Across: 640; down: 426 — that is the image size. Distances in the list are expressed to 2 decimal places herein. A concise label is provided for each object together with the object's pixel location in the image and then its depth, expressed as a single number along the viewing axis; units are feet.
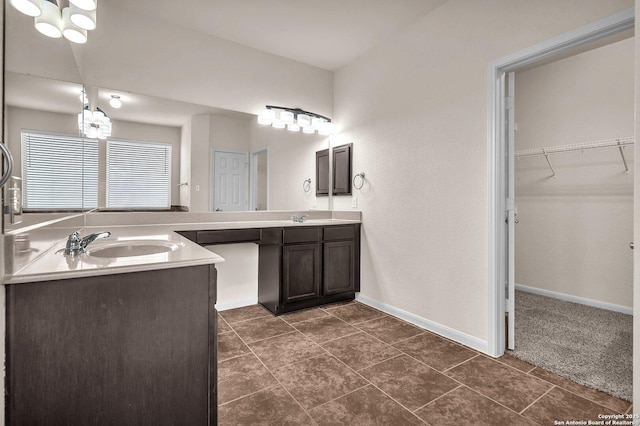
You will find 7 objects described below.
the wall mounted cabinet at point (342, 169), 11.51
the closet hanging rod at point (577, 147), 9.67
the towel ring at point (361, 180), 11.05
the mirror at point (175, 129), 3.36
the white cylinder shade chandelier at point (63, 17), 3.59
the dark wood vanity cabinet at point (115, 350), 3.14
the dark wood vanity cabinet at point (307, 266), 9.48
